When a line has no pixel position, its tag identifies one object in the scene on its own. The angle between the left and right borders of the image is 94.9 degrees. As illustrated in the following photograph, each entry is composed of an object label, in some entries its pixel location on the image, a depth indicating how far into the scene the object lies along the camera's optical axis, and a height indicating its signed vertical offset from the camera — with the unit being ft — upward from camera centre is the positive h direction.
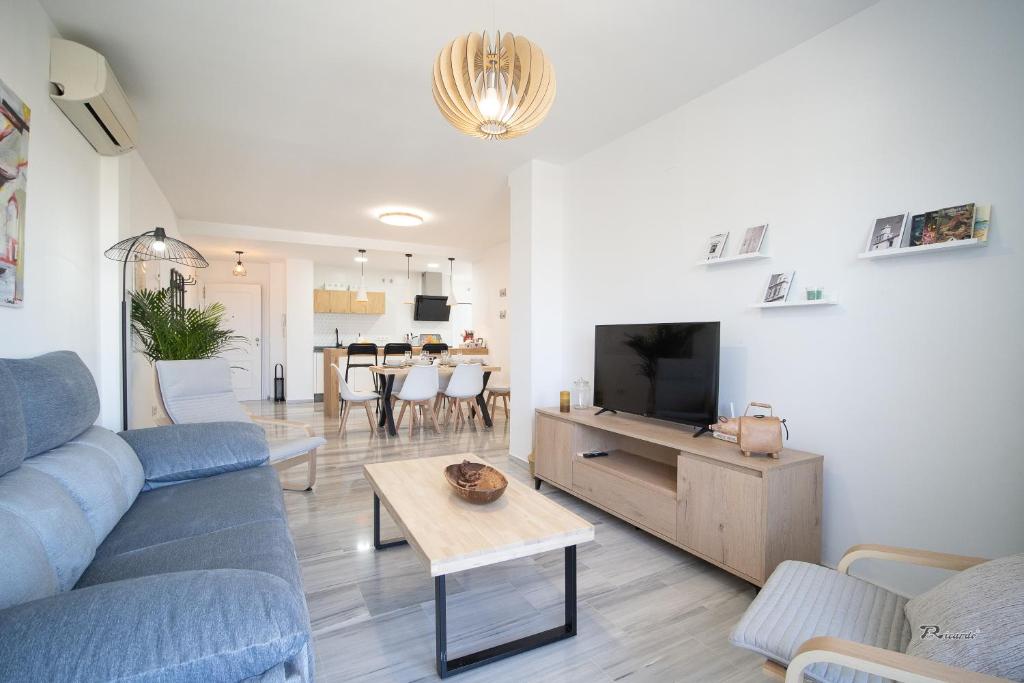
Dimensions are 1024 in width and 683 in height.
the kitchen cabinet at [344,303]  28.43 +1.89
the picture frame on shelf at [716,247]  9.07 +1.76
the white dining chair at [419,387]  17.71 -2.02
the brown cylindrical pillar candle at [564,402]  11.36 -1.61
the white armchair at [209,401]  10.17 -1.56
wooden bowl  6.32 -2.07
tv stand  6.66 -2.69
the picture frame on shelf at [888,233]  6.63 +1.51
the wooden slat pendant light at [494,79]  5.70 +3.15
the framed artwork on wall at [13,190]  5.76 +1.80
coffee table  5.14 -2.34
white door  28.09 +0.36
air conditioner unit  7.33 +3.92
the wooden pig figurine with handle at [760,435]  6.97 -1.47
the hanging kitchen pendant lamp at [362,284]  24.95 +3.21
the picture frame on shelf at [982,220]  5.90 +1.51
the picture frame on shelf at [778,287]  8.00 +0.86
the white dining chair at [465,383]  18.56 -1.92
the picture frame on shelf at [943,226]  6.04 +1.50
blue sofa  2.58 -1.73
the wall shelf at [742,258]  8.38 +1.44
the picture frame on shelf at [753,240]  8.40 +1.76
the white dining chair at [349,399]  17.58 -2.47
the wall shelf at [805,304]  7.34 +0.55
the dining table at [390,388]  18.04 -2.17
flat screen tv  8.48 -0.69
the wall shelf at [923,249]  5.93 +1.20
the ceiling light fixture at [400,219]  18.24 +4.56
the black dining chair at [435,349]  23.74 -0.73
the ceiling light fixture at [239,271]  25.90 +3.43
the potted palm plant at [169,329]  11.22 +0.08
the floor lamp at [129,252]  9.29 +1.66
